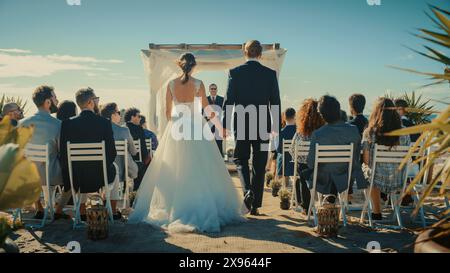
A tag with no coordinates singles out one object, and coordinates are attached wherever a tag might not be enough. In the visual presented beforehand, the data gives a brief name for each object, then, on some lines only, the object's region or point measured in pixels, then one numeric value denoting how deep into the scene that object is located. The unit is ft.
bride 15.07
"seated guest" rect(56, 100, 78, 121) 18.33
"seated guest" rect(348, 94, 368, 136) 18.33
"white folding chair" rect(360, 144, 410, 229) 14.42
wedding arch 30.76
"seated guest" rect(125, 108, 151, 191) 20.43
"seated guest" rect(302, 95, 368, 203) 14.83
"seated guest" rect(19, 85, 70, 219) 15.94
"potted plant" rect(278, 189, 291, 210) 18.67
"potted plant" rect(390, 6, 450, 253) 6.09
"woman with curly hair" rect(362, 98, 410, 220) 14.99
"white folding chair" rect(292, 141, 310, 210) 16.75
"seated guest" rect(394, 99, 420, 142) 18.81
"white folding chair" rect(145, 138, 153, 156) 22.62
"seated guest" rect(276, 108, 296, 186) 21.78
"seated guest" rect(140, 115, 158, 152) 23.72
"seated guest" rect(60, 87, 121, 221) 15.35
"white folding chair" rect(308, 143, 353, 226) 14.40
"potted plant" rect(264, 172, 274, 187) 26.68
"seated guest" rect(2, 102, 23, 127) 19.49
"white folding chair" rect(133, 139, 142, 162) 20.26
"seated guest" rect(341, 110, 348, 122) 21.86
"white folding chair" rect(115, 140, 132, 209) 16.90
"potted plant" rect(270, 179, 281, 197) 22.30
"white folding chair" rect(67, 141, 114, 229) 14.83
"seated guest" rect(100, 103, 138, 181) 17.87
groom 16.61
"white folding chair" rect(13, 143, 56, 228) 14.87
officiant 30.63
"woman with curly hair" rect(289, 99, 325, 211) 16.79
